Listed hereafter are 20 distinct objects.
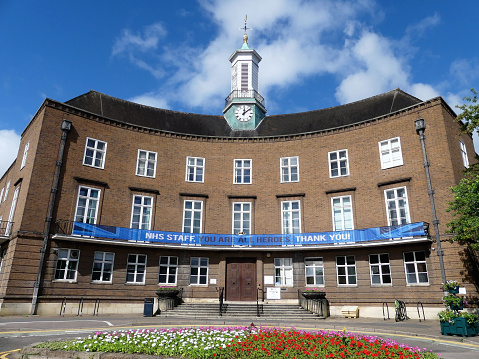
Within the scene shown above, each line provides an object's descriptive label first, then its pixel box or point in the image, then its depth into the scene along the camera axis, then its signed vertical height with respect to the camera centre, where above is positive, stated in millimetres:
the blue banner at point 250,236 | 21125 +3109
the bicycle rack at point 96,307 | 21194 -1173
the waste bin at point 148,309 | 20094 -1175
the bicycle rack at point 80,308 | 20766 -1216
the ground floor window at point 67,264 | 21156 +1211
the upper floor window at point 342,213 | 23844 +4783
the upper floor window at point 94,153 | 23938 +8460
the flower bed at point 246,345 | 7609 -1246
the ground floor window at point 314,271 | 23422 +1092
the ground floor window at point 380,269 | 21625 +1182
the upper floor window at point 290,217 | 24953 +4726
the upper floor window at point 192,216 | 25281 +4759
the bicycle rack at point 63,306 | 20378 -1121
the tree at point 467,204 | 17141 +4021
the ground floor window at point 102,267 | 22234 +1139
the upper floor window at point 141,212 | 24328 +4792
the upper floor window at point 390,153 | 23100 +8414
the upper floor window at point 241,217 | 25500 +4772
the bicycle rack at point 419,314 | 19195 -1185
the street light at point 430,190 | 19422 +5432
